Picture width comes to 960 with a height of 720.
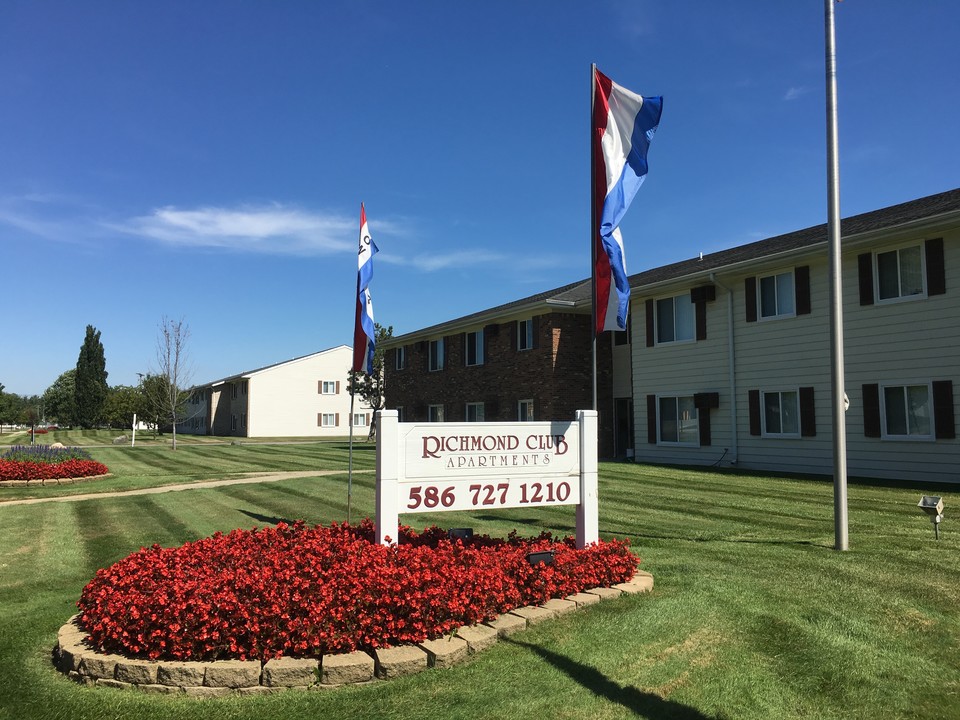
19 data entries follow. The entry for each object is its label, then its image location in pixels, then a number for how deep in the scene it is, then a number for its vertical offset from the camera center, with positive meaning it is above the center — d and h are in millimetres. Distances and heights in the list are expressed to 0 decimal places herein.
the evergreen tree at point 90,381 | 80062 +4269
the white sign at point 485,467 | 6383 -484
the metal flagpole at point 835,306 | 8312 +1387
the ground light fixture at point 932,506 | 8117 -1047
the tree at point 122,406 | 59809 +1053
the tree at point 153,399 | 46125 +1348
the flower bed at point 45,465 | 16812 -1196
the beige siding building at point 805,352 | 15422 +1780
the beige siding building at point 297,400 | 53781 +1441
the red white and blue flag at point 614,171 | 7727 +2882
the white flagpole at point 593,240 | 7750 +2009
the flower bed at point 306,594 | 4805 -1350
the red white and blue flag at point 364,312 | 10664 +1647
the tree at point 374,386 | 48688 +2252
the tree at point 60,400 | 99194 +3015
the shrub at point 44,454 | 18438 -1021
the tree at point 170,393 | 36875 +1548
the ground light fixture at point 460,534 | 7008 -1191
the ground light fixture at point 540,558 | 6273 -1291
